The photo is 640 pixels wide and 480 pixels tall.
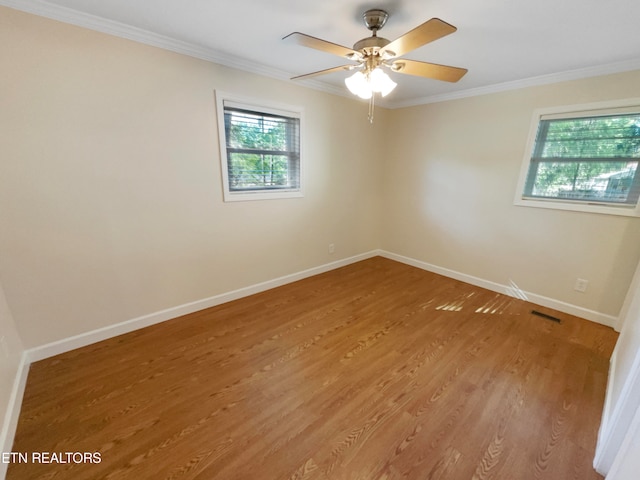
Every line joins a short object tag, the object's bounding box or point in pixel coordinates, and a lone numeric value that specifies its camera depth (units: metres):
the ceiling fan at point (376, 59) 1.42
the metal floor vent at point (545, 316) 2.64
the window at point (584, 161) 2.34
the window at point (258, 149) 2.55
